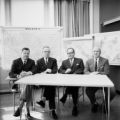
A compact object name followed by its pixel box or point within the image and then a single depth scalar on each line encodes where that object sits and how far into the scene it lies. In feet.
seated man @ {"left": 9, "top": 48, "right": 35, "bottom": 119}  11.28
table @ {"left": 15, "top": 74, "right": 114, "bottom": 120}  8.16
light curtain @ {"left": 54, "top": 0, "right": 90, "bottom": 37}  17.67
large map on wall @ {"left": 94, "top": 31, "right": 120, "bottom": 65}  14.38
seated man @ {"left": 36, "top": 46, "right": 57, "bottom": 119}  12.21
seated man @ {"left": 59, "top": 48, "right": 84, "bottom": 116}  12.09
